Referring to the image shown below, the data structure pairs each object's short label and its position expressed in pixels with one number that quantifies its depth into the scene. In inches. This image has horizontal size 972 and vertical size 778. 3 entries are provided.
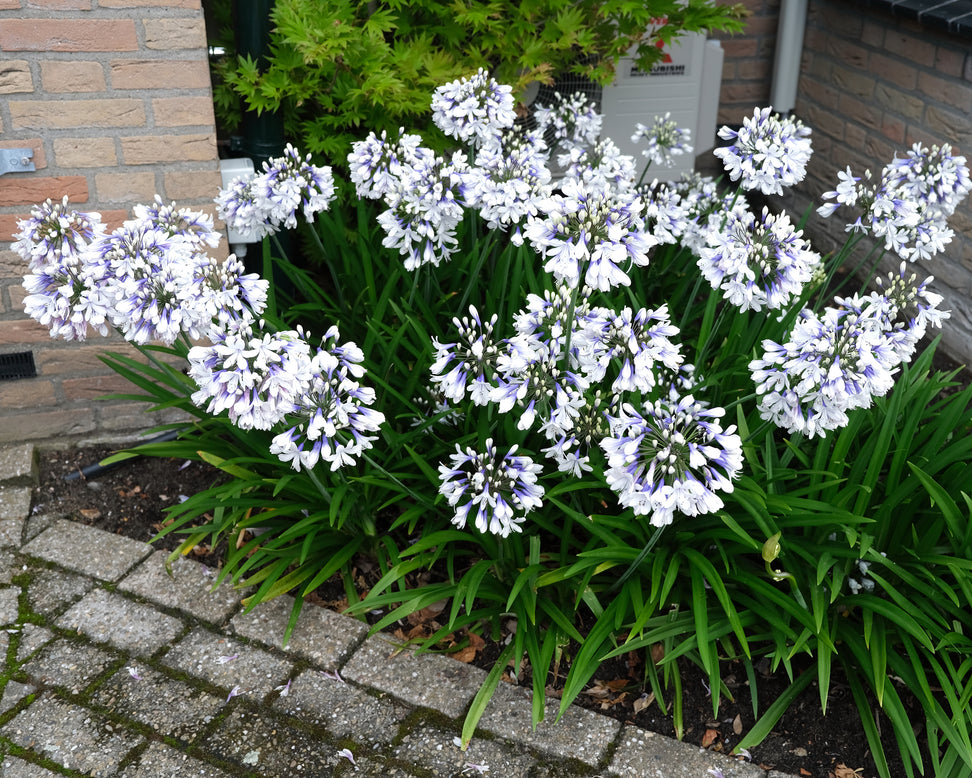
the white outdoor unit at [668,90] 171.6
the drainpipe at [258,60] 125.7
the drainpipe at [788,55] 183.5
